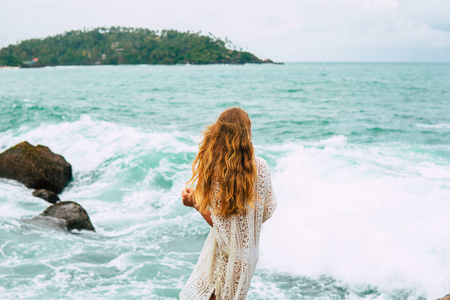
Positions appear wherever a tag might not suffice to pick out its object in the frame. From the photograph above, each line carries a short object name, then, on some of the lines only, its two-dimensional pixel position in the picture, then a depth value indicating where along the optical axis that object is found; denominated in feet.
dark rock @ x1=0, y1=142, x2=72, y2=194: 31.71
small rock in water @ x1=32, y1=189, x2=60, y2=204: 29.17
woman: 7.15
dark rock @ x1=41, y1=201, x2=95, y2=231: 23.79
